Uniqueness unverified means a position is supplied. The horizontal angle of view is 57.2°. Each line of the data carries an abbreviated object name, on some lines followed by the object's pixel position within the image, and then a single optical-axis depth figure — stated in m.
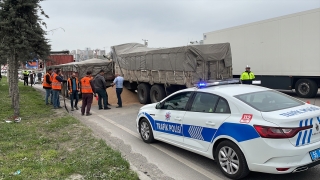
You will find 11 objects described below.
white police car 3.81
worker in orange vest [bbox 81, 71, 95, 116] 10.52
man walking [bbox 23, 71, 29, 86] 27.98
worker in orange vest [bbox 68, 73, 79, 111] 12.14
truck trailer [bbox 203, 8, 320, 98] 12.83
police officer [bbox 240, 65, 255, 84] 12.84
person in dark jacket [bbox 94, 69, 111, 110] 11.96
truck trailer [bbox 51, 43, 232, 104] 10.63
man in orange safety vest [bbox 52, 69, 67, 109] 11.97
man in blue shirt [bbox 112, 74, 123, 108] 12.66
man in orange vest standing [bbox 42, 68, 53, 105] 12.73
